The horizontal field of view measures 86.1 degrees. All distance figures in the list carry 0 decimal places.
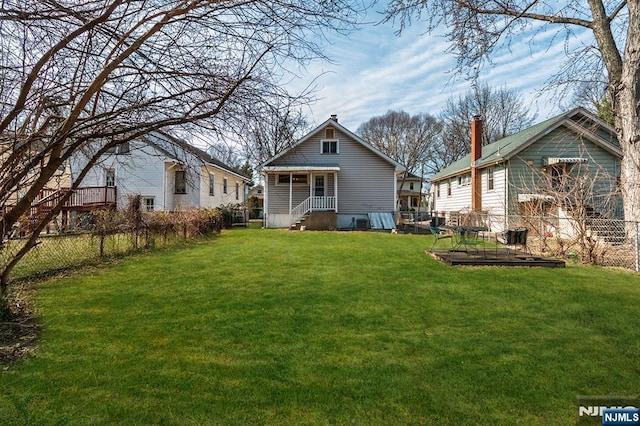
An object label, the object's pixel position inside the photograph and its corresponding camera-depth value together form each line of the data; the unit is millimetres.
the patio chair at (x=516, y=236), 9408
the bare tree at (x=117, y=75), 2996
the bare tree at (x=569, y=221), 9047
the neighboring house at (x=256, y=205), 34391
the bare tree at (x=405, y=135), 42344
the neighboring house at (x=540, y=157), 15742
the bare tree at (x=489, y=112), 34094
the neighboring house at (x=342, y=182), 20719
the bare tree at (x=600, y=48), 8727
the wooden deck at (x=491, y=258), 8320
